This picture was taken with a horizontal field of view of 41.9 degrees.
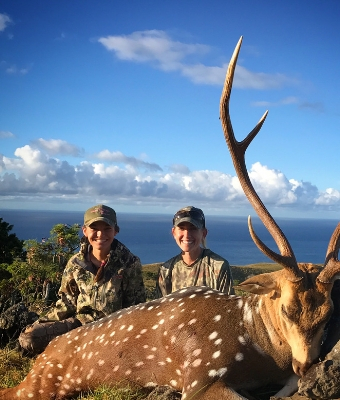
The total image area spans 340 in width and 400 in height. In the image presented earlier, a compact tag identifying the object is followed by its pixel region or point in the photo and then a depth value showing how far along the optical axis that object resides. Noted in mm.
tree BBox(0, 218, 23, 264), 15690
